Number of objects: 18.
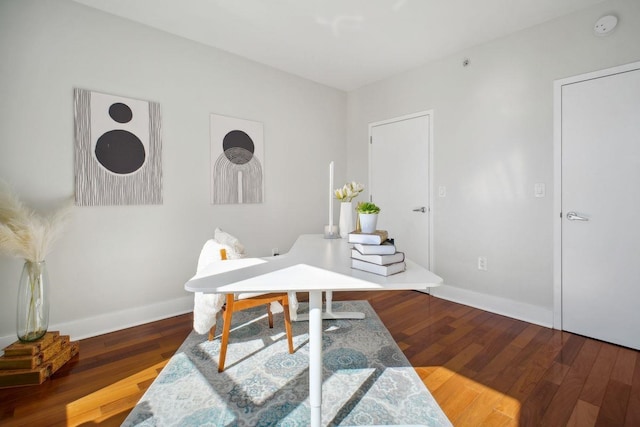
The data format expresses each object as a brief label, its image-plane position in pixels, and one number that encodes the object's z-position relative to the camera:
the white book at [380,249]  1.18
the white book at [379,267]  1.14
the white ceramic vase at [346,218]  2.00
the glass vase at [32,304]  1.89
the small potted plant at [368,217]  1.46
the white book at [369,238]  1.21
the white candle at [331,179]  1.99
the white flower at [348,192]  1.91
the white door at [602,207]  2.17
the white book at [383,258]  1.15
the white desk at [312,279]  1.03
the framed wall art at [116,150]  2.32
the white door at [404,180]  3.43
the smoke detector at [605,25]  2.22
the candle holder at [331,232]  2.13
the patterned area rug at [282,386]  1.46
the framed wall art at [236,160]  3.01
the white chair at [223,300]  1.83
